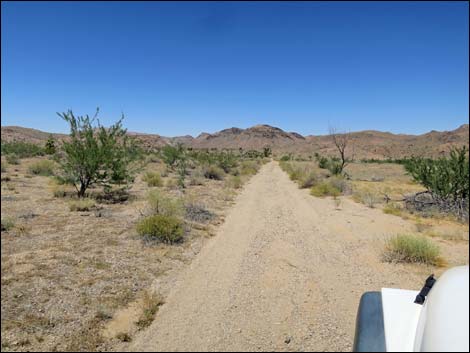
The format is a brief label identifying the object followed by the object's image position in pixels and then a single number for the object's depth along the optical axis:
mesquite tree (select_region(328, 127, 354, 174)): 31.07
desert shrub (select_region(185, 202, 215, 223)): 11.37
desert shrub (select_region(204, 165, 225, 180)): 26.97
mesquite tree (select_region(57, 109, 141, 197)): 14.08
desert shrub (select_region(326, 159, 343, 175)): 30.63
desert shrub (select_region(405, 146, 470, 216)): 13.77
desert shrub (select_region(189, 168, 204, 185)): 21.93
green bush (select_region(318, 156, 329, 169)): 39.51
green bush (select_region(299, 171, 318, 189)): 22.69
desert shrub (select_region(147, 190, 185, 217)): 10.76
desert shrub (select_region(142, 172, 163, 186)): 20.19
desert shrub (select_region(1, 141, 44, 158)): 33.37
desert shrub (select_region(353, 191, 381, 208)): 15.66
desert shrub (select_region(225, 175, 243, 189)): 21.36
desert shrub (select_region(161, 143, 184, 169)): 32.44
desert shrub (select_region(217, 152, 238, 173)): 33.61
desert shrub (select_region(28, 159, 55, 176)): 21.58
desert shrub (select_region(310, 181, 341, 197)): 18.64
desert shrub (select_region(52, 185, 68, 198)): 14.02
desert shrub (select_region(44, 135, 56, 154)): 35.44
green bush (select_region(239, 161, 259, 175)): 32.59
